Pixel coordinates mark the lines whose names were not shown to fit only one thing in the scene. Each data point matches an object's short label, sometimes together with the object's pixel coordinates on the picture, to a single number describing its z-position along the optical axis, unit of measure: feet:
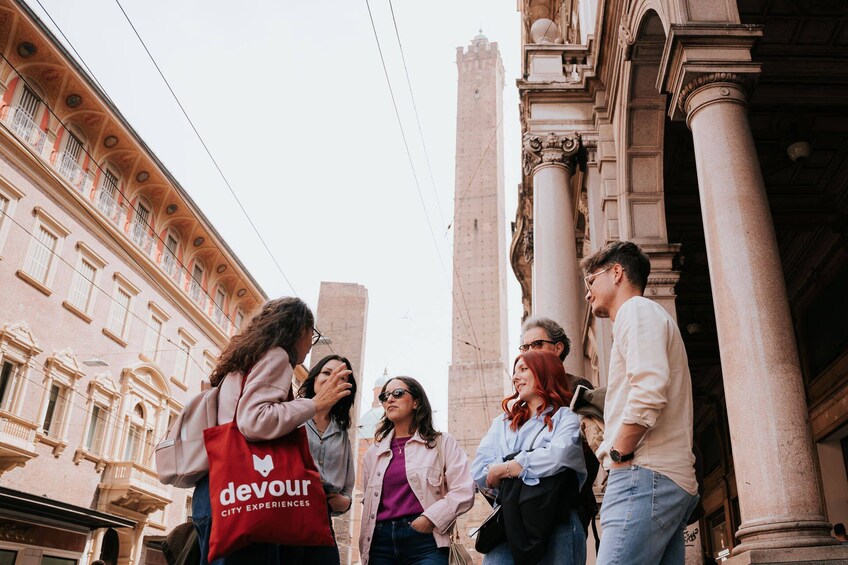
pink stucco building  60.85
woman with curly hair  9.24
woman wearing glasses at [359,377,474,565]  12.28
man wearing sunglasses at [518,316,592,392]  13.56
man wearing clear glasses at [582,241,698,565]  8.03
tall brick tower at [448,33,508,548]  212.43
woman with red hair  10.19
